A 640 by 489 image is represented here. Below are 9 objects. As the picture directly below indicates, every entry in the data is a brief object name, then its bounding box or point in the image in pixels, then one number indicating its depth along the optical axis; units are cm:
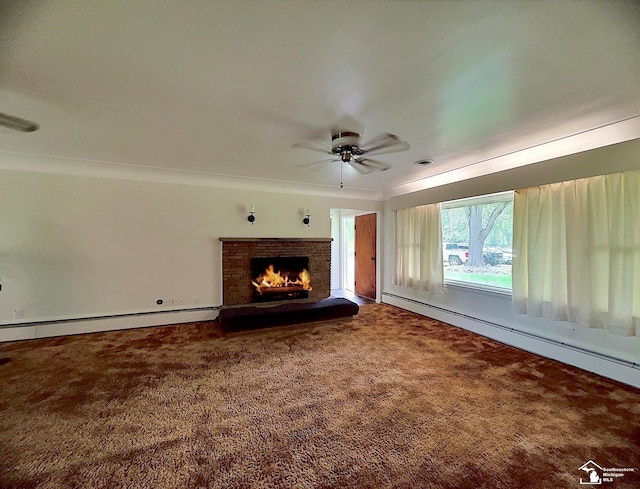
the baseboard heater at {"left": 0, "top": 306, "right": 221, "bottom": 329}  375
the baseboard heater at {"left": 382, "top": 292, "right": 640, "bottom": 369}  268
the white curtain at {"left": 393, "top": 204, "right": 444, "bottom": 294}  477
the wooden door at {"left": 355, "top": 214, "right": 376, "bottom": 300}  654
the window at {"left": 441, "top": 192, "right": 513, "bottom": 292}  400
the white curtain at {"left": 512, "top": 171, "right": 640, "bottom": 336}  257
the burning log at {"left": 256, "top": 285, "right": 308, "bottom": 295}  511
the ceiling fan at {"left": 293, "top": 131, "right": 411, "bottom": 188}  258
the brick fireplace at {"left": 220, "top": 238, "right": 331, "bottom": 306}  489
